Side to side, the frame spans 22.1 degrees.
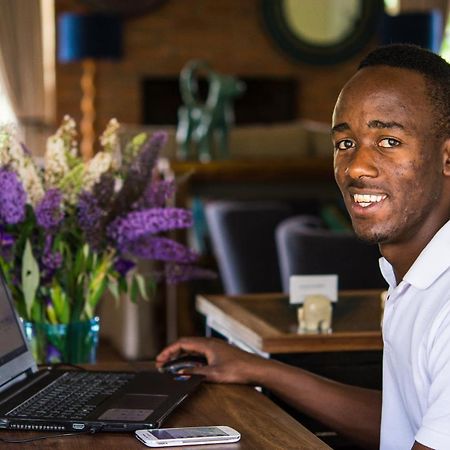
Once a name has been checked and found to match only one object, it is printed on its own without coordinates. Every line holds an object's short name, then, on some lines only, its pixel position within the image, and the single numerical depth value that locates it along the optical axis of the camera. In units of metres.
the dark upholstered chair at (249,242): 5.12
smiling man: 1.74
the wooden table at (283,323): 2.61
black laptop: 1.82
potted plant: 2.39
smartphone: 1.74
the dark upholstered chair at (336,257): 4.12
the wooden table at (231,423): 1.75
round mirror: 10.54
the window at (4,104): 9.05
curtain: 9.13
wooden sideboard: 6.43
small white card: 2.87
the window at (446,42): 10.62
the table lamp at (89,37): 8.18
